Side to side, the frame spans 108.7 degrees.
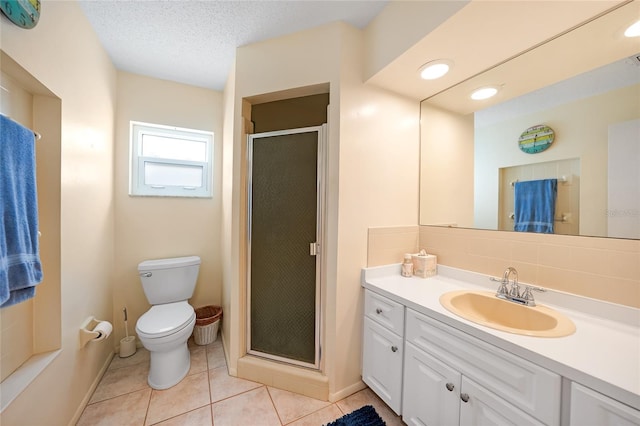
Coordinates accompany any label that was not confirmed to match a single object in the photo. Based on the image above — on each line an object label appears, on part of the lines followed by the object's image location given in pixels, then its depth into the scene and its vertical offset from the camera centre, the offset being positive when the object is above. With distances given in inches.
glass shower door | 64.1 -9.8
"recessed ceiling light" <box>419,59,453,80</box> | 51.7 +34.0
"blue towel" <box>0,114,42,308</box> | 34.6 -1.5
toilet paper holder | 55.8 -30.8
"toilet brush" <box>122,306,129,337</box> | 79.2 -40.2
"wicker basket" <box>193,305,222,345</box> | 82.1 -42.2
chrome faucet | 45.0 -15.6
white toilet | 62.2 -31.7
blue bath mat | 52.0 -47.8
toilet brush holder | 76.0 -45.8
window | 82.5 +18.5
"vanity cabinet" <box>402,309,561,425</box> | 30.3 -26.4
